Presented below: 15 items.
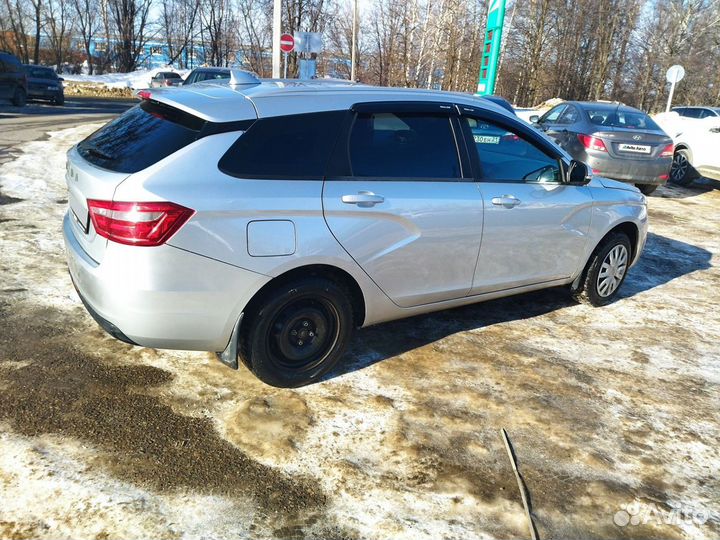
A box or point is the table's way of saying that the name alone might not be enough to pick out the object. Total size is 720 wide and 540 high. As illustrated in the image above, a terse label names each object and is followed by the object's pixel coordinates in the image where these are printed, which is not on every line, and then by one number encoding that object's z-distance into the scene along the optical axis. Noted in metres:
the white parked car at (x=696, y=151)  11.70
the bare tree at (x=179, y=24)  52.34
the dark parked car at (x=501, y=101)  10.38
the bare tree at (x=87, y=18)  50.62
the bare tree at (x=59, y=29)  48.60
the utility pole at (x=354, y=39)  32.25
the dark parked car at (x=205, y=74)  17.52
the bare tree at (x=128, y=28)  48.22
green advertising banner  18.72
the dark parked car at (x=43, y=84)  21.70
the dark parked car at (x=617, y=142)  9.62
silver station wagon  2.81
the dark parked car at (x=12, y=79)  18.83
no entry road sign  18.98
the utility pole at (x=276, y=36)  16.78
